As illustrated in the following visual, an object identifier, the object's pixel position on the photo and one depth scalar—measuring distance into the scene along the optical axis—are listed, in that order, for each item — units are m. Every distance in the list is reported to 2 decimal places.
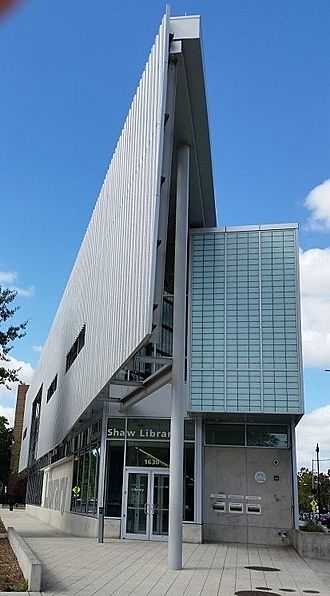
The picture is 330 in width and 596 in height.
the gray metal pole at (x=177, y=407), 13.18
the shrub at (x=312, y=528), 17.92
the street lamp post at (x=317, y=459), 56.41
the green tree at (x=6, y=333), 21.64
